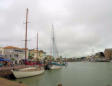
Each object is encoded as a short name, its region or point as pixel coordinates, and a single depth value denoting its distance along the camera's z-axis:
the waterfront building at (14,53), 47.25
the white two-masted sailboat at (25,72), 17.89
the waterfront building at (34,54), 69.98
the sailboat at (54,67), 37.55
